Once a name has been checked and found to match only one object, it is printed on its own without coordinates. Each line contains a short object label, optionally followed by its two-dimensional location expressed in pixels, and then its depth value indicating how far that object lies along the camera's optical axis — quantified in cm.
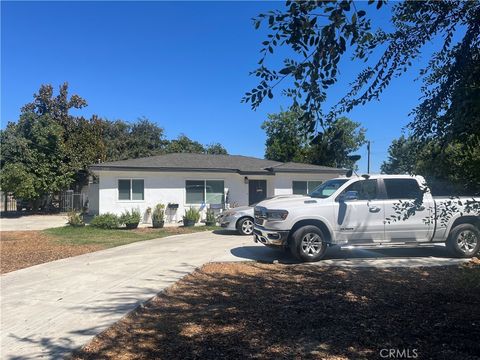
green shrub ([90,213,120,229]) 1778
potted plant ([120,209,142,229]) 1803
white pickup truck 919
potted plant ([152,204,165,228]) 1853
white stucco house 1939
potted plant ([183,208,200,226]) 1873
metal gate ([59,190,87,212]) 3052
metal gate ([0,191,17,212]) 3161
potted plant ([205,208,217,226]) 1914
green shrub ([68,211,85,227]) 1823
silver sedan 1516
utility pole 4443
